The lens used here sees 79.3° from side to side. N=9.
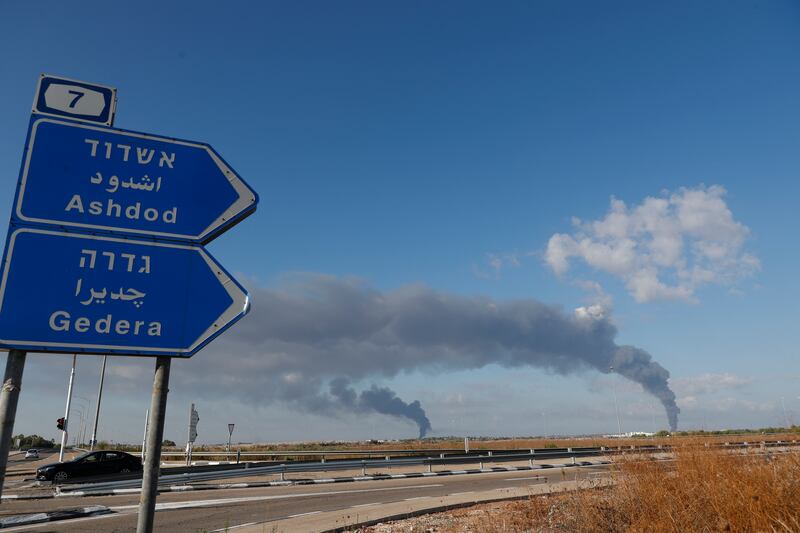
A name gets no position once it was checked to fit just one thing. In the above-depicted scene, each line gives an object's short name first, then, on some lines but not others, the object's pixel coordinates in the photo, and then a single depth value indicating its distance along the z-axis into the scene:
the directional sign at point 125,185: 2.69
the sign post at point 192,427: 25.73
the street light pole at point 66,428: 32.58
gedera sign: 2.50
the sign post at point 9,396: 2.23
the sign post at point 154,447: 2.40
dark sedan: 21.92
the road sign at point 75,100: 2.83
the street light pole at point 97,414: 36.67
